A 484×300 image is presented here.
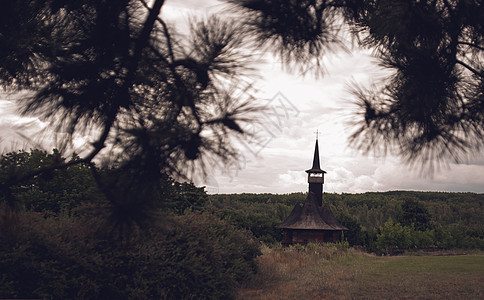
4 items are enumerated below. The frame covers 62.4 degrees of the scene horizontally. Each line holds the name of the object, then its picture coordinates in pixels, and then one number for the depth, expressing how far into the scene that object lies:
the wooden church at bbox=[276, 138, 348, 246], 42.00
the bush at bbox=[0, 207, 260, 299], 7.43
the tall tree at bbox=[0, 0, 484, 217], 3.09
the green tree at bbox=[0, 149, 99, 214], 20.80
